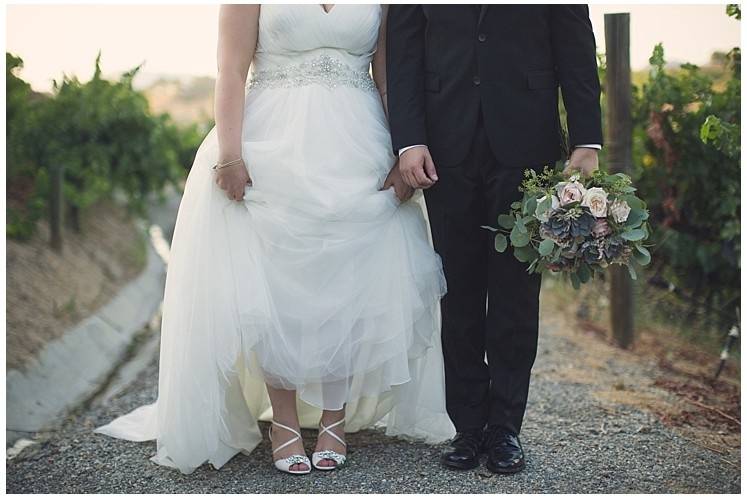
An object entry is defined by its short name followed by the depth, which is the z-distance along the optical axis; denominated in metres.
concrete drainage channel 3.84
